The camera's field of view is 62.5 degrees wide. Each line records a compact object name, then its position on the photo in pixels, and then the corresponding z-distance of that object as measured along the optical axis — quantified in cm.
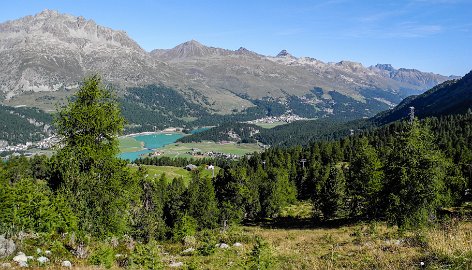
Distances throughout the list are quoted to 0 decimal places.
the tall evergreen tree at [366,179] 6003
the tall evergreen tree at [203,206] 8012
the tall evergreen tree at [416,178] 3641
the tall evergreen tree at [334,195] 7406
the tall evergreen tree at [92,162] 2697
